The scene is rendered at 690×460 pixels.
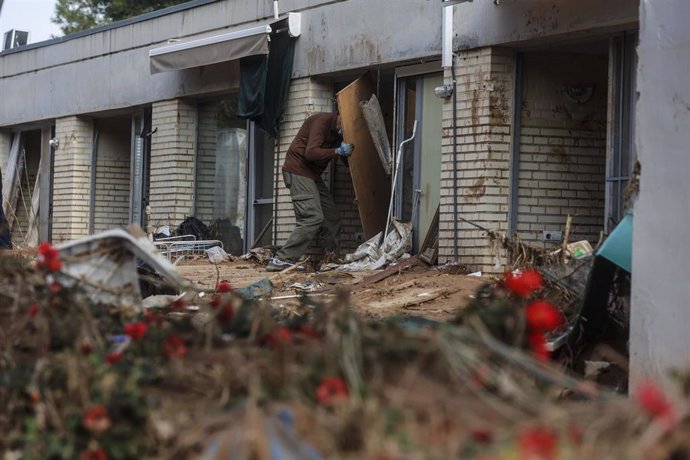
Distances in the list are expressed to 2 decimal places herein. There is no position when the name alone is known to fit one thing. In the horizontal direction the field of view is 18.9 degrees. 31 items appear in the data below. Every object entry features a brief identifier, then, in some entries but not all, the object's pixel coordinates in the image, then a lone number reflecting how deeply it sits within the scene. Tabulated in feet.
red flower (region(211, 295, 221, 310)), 21.75
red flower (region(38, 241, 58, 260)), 22.53
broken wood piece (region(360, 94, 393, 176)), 70.22
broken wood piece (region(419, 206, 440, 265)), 65.64
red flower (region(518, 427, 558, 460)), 13.12
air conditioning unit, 114.16
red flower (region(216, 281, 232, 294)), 24.88
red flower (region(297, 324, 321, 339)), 18.24
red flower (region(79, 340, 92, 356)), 19.55
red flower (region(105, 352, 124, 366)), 18.96
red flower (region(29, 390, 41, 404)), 18.82
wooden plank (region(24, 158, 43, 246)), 107.51
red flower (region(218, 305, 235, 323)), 20.51
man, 68.97
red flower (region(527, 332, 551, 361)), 17.69
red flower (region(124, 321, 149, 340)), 20.19
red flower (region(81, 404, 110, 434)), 17.15
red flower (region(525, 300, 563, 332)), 16.93
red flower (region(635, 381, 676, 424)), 13.94
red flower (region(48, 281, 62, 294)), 22.03
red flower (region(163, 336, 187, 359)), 18.72
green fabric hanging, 74.75
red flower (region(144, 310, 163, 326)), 21.81
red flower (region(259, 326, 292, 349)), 17.48
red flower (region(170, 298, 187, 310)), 24.53
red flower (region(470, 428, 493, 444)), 14.30
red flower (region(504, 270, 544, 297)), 18.87
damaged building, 61.49
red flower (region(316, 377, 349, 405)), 15.33
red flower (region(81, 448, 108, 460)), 17.30
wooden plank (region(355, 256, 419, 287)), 60.12
